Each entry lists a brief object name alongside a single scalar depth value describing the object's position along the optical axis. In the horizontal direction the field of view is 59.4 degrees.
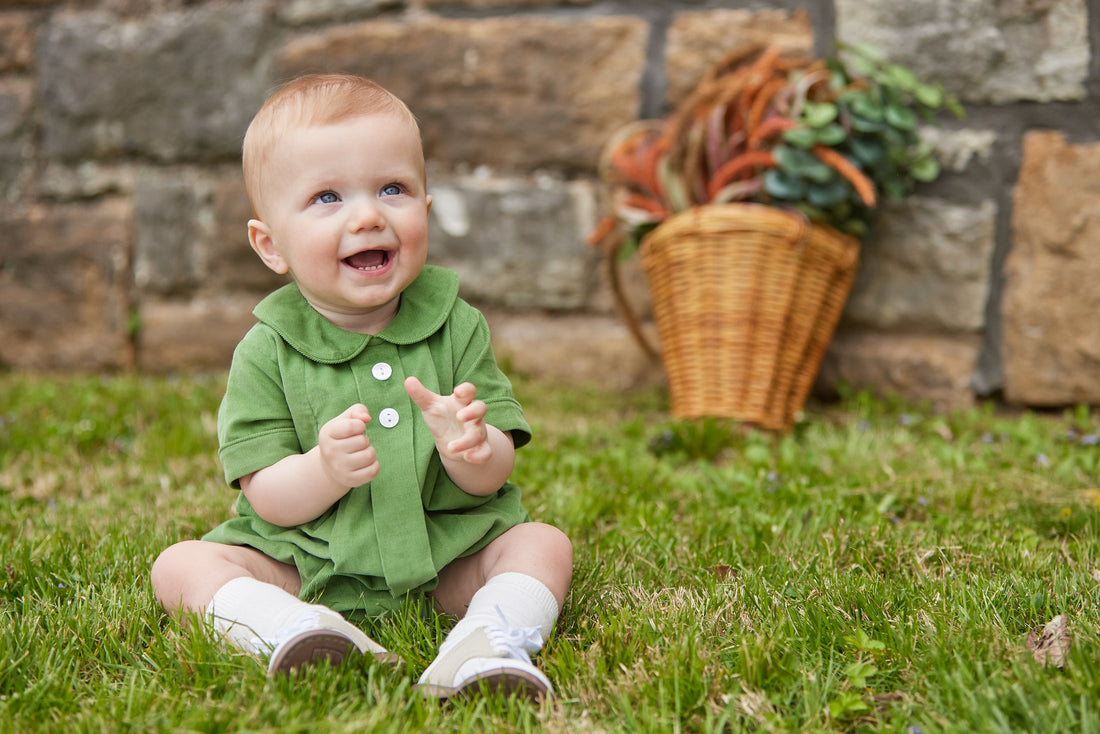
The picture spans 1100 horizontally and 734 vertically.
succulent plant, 2.88
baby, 1.44
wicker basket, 2.86
